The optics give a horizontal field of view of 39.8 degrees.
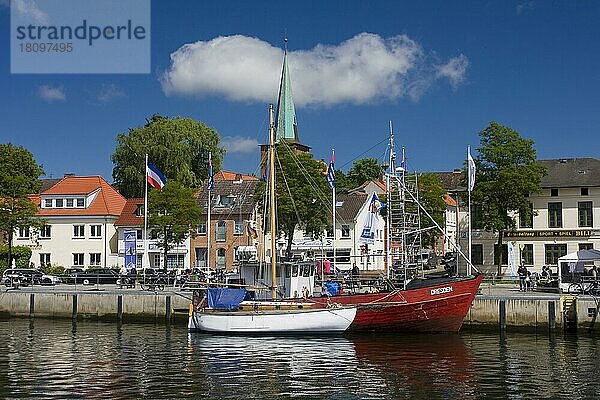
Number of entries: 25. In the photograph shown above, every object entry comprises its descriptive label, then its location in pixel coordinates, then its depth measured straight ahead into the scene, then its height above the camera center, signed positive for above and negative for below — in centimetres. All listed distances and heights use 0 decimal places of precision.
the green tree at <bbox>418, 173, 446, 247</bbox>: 6588 +447
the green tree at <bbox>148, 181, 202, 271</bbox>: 6556 +374
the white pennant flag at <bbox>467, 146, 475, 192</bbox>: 5134 +529
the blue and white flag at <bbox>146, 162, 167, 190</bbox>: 5300 +534
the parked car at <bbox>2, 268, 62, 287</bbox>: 5443 -115
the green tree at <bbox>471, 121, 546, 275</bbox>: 6638 +649
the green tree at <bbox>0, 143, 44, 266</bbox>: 6562 +473
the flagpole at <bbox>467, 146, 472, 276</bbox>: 5106 +526
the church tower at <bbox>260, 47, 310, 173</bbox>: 10862 +1983
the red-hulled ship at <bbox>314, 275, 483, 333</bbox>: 3841 -225
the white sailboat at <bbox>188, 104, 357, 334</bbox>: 3894 -264
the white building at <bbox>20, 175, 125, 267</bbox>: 7969 +239
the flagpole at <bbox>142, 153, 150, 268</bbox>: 6016 +105
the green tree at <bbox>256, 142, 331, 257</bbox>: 5975 +471
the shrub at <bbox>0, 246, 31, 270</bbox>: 7275 +58
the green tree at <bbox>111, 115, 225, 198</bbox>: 8800 +1146
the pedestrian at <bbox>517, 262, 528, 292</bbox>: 4847 -116
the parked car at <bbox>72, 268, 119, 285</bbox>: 5526 -106
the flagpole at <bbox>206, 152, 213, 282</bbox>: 5450 +506
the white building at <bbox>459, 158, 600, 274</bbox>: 7038 +291
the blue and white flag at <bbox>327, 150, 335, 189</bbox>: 5225 +540
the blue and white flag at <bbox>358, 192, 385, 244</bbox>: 4662 +183
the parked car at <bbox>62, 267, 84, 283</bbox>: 5769 -105
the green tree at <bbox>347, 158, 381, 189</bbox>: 10912 +1151
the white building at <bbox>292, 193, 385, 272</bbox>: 7425 +203
